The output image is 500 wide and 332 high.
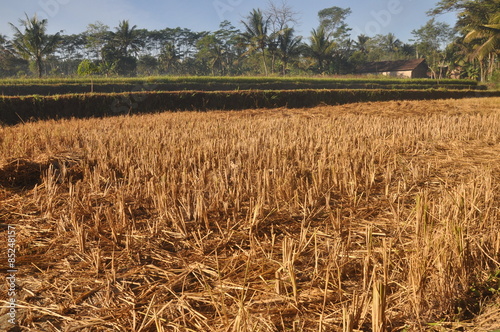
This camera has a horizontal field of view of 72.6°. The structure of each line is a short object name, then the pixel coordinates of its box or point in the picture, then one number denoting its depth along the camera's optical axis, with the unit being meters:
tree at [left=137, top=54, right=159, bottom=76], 52.16
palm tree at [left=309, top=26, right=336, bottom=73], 39.47
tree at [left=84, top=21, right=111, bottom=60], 45.94
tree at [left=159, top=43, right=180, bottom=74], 49.59
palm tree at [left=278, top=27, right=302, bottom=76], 38.01
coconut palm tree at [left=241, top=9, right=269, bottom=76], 37.66
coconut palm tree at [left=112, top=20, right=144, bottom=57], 42.19
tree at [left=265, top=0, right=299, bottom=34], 40.75
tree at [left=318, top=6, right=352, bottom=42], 60.67
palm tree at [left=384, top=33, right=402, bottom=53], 65.50
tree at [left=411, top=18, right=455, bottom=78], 53.19
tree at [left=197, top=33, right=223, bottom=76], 51.16
